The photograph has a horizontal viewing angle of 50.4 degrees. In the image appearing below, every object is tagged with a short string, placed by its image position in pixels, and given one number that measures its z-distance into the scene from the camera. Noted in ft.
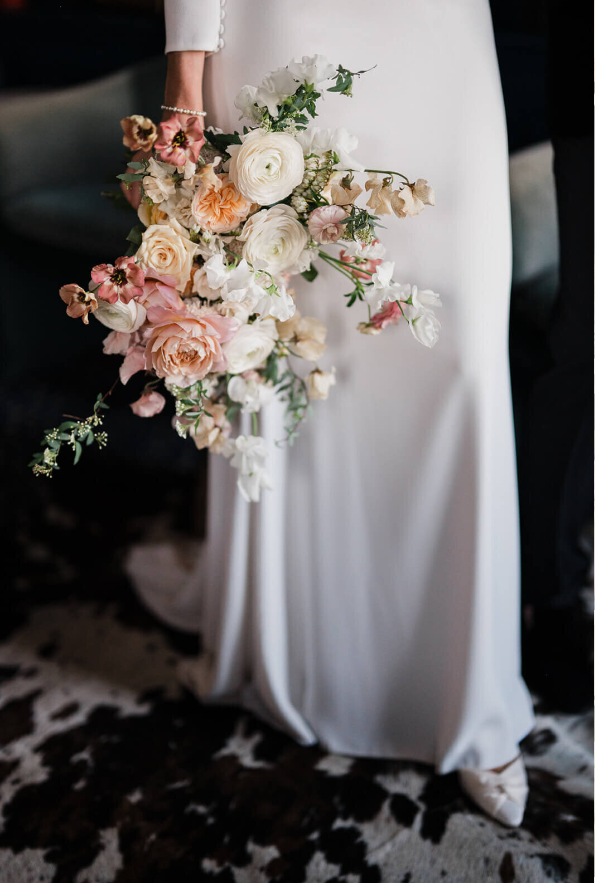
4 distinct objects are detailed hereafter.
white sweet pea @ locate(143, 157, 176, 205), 2.75
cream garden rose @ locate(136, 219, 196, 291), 2.77
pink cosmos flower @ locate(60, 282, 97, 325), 2.72
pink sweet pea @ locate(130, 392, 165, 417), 3.12
